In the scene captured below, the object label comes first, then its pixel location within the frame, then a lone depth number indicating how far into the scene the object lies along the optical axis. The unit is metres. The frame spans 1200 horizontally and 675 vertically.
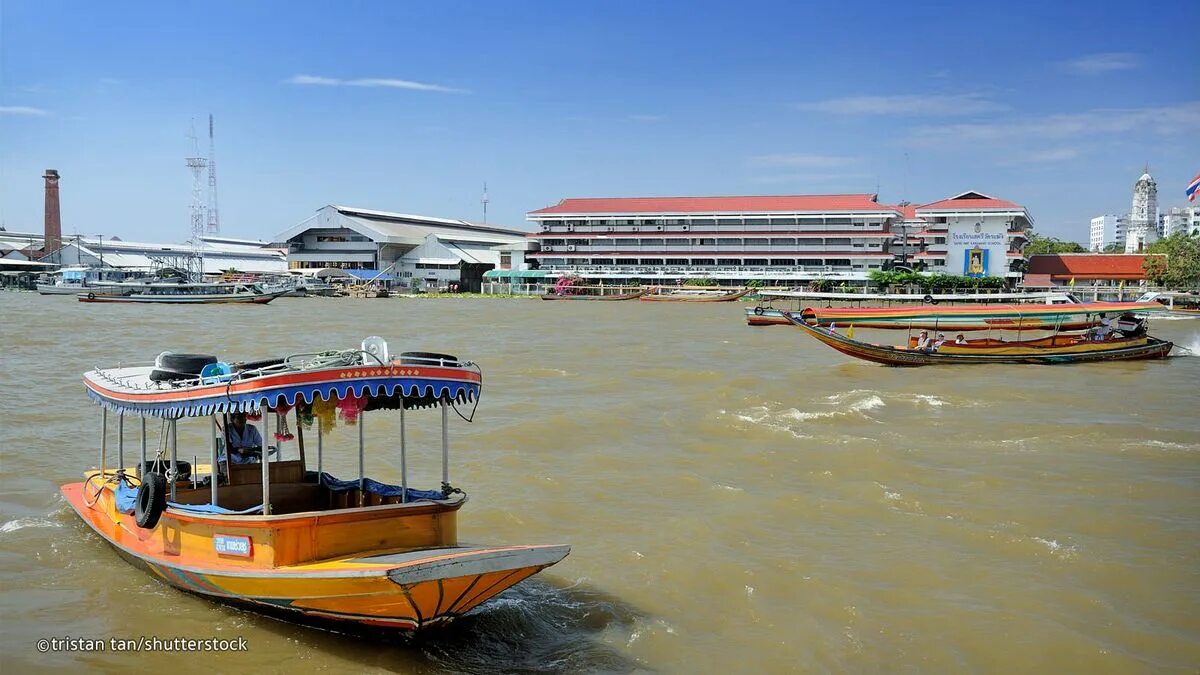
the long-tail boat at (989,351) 21.11
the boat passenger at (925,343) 21.12
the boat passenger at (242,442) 7.01
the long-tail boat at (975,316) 22.48
